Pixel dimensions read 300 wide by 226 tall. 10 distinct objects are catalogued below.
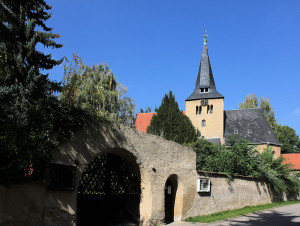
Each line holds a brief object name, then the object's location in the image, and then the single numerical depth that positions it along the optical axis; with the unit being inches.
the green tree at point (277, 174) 862.5
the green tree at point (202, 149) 934.7
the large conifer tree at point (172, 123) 1357.0
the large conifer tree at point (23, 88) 259.9
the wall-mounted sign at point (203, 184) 534.0
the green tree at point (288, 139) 2247.8
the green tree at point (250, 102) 2252.7
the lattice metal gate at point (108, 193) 385.4
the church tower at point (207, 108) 1745.8
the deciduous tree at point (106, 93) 1154.8
